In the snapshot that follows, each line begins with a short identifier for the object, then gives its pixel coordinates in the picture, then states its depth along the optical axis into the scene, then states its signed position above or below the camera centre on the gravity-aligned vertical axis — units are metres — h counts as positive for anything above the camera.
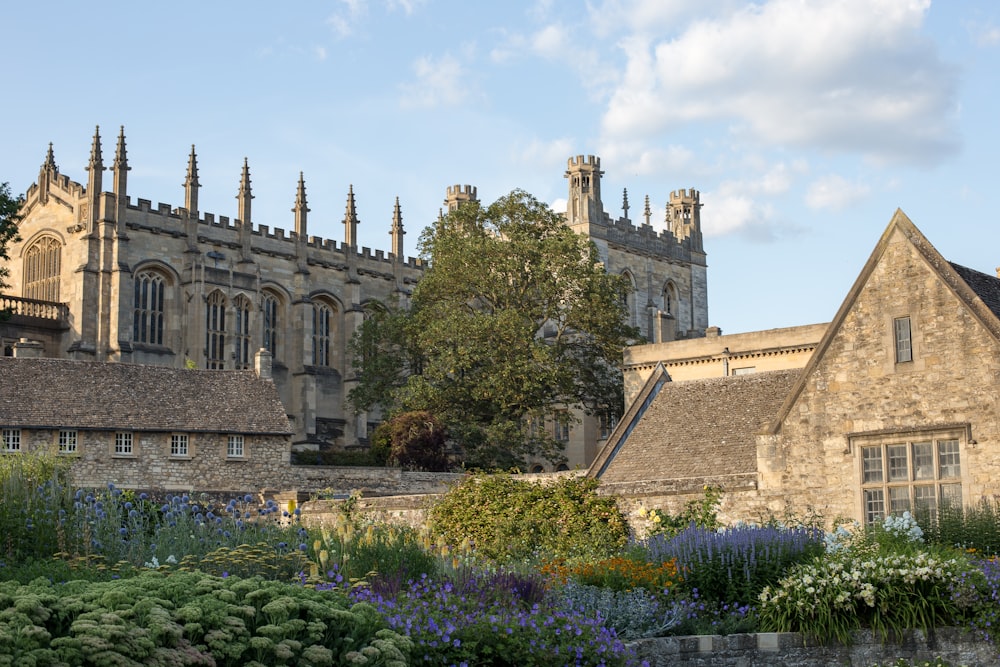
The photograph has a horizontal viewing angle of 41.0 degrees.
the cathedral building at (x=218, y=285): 63.41 +9.71
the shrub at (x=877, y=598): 14.47 -1.46
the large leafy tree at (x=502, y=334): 50.66 +5.30
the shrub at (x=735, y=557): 15.73 -1.11
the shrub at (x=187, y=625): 9.35 -1.14
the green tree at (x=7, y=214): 47.44 +9.34
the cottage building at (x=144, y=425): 38.44 +1.40
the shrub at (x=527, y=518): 21.33 -0.85
